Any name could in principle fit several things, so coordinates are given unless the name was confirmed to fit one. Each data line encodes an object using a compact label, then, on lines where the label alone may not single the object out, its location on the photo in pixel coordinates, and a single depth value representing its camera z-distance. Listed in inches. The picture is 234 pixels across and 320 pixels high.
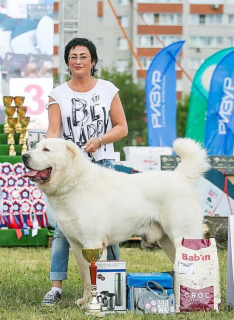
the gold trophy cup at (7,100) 402.5
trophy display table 366.7
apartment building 2280.9
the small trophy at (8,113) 388.6
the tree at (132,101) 1765.6
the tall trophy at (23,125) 384.8
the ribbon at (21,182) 366.3
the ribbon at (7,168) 365.0
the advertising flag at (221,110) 680.7
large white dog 206.4
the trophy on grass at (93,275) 200.8
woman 219.2
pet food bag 208.9
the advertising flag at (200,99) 781.2
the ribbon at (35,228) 367.8
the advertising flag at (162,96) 718.5
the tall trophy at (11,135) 376.3
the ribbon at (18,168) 364.7
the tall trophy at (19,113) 387.2
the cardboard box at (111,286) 208.8
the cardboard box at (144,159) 441.0
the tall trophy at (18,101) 400.8
